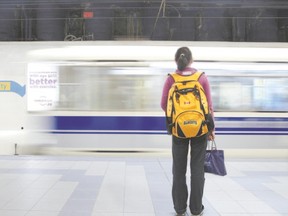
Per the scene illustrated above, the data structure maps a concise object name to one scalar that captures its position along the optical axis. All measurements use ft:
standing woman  12.76
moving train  26.63
